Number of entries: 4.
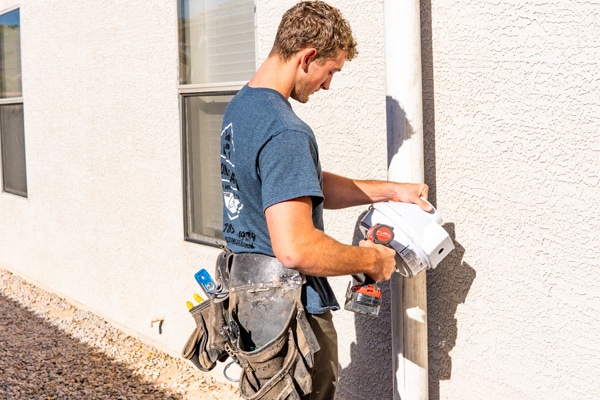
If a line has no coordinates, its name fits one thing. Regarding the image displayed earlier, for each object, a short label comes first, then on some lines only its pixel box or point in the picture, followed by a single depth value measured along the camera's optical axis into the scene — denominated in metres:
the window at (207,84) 4.36
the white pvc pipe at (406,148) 2.83
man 2.29
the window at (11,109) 7.59
